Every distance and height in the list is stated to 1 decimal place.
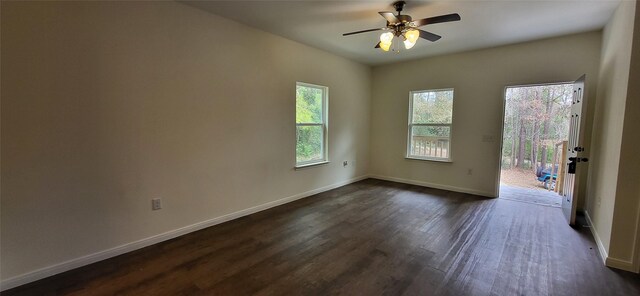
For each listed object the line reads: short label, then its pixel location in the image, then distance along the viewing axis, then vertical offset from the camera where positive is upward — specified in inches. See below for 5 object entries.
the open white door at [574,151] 123.0 -8.9
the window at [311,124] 169.8 +3.4
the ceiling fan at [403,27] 100.0 +42.1
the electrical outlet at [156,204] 107.0 -31.4
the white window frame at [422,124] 192.5 -0.4
